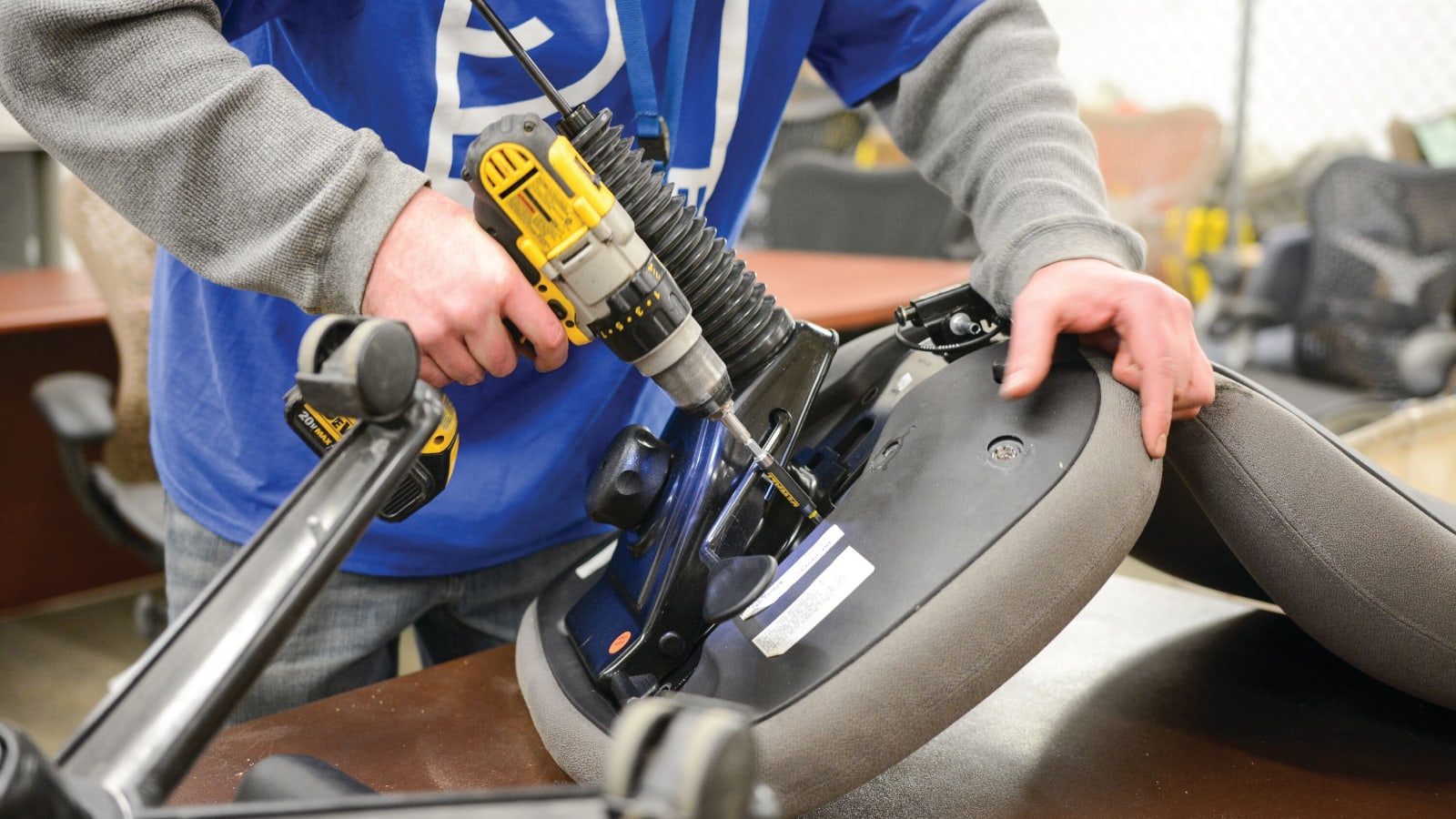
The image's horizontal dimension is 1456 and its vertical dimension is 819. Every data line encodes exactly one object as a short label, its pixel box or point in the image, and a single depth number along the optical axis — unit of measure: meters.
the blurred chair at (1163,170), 3.69
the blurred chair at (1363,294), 2.75
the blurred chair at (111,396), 1.63
